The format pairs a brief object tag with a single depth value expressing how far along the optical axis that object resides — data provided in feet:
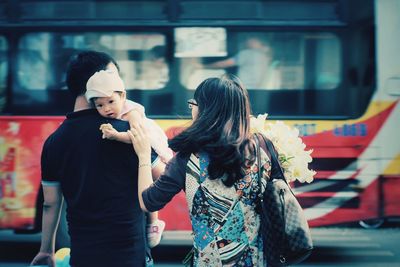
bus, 20.66
